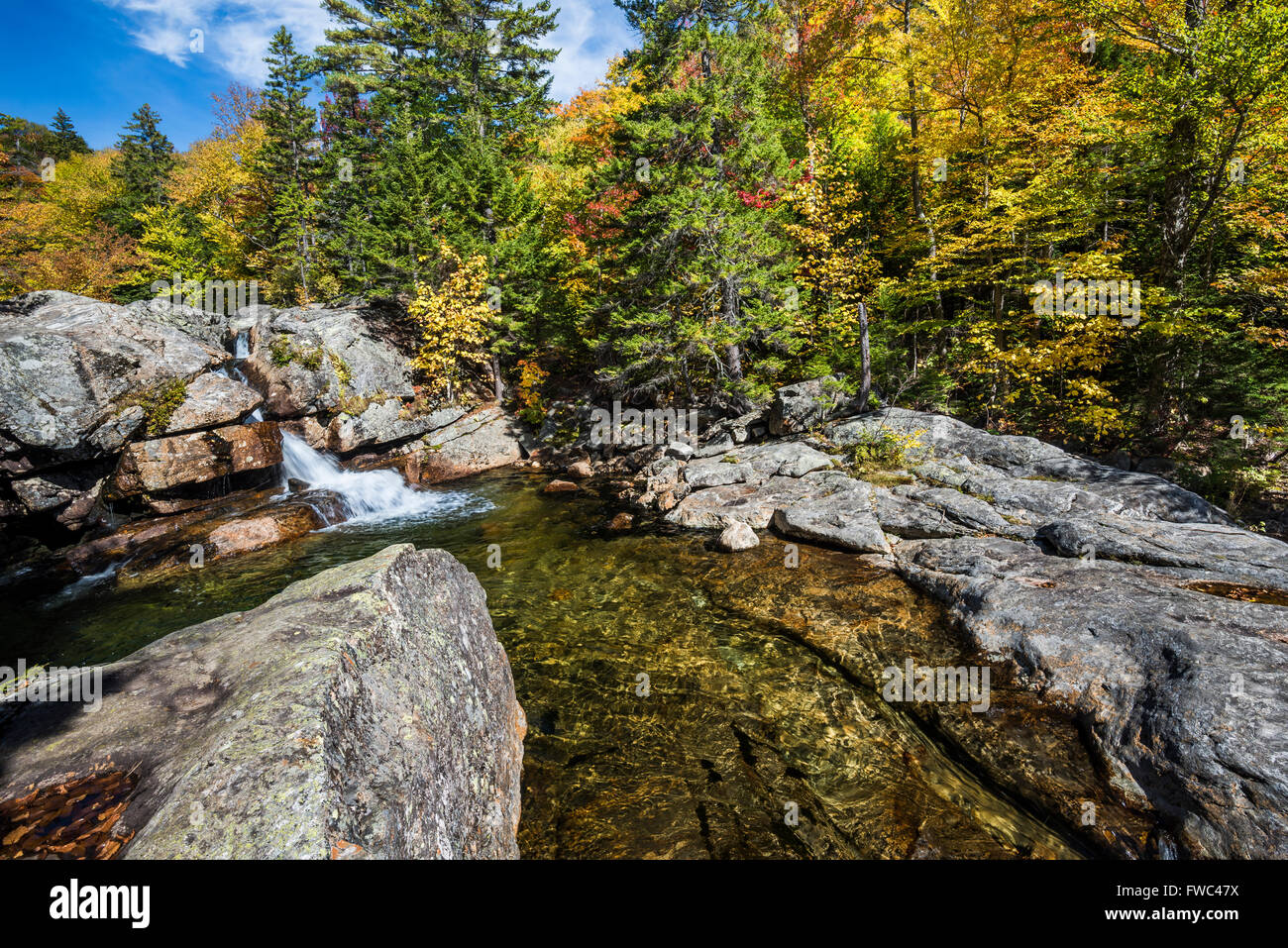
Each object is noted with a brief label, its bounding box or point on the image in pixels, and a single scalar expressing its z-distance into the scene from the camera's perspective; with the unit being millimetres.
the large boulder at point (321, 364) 18250
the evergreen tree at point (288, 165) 27375
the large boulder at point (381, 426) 18984
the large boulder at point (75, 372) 12188
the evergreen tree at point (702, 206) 14758
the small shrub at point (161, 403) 13859
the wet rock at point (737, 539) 10445
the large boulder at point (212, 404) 14469
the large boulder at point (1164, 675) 3977
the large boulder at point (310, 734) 2287
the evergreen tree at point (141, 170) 32031
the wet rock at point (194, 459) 13445
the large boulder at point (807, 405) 15531
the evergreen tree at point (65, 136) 49106
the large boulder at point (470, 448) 19797
